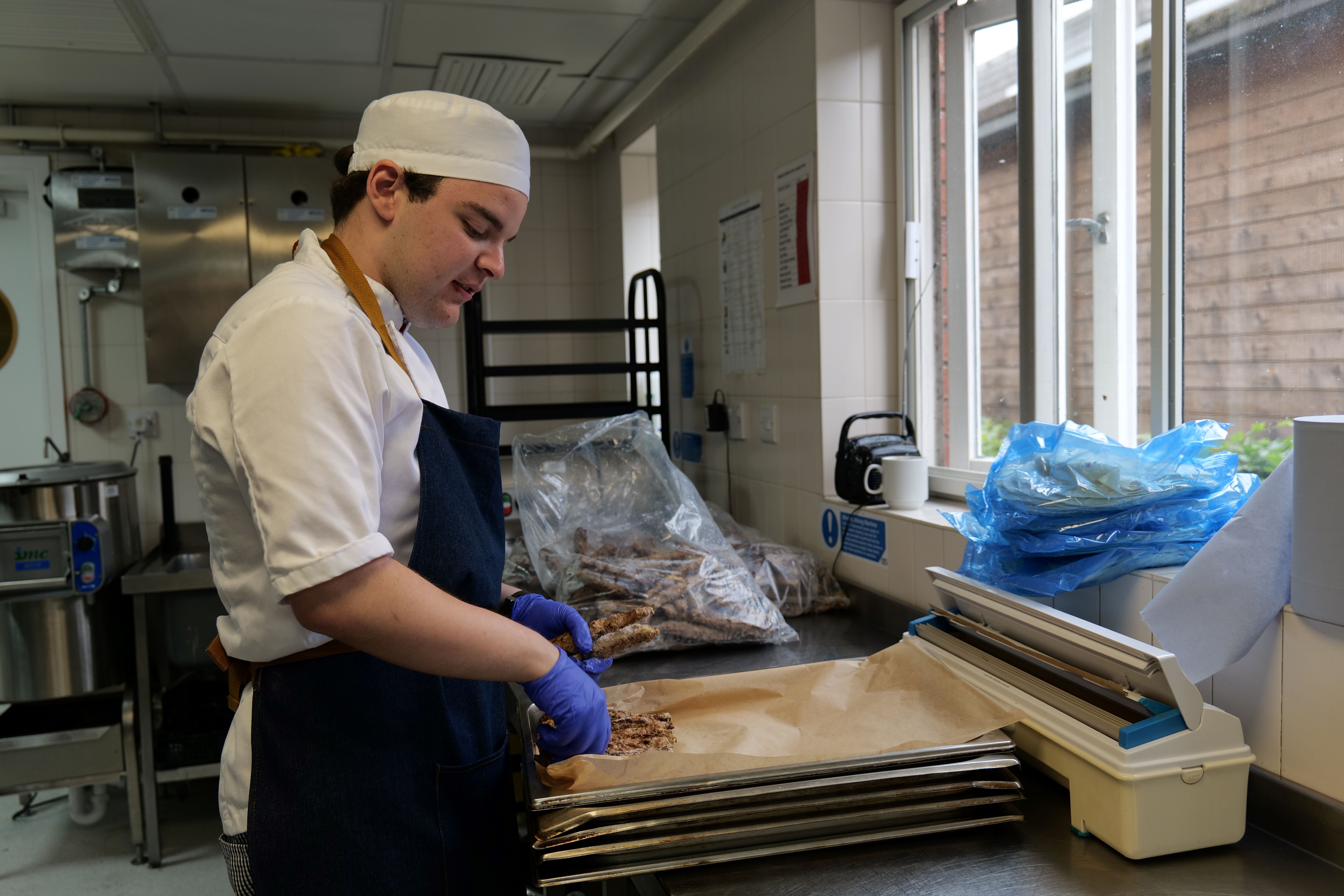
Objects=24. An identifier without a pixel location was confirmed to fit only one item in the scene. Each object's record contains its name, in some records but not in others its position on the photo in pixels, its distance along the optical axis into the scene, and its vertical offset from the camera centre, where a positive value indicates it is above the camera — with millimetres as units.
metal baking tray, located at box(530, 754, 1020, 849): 972 -435
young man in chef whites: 884 -176
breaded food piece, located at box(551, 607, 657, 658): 1494 -360
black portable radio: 1967 -135
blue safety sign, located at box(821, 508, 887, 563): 1940 -301
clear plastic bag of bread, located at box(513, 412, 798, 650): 1787 -297
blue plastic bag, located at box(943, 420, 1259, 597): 1220 -152
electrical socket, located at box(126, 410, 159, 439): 3686 -20
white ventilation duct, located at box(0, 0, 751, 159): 2996 +1104
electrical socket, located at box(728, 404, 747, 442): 2637 -70
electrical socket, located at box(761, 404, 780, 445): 2438 -70
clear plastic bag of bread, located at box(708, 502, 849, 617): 2002 -395
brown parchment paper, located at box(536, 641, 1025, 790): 1035 -422
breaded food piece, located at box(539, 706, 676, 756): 1173 -438
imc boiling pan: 2496 -444
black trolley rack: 2828 +126
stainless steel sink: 2564 -451
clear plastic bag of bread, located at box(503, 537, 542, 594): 2076 -379
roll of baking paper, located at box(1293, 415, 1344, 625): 945 -140
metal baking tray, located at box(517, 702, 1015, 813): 982 -415
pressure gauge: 3607 +56
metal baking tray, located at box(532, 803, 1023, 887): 943 -480
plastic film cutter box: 953 -381
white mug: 1889 -176
